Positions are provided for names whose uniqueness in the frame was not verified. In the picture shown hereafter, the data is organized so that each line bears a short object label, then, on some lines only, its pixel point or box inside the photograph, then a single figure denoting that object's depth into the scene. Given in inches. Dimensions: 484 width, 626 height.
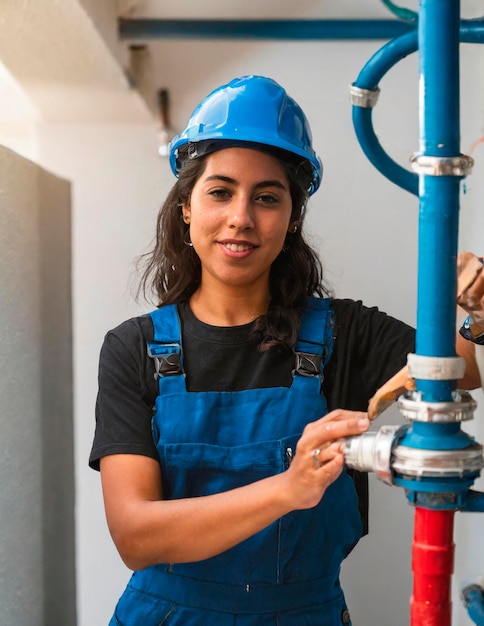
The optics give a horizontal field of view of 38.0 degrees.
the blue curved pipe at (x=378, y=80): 37.5
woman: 46.1
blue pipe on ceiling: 70.5
